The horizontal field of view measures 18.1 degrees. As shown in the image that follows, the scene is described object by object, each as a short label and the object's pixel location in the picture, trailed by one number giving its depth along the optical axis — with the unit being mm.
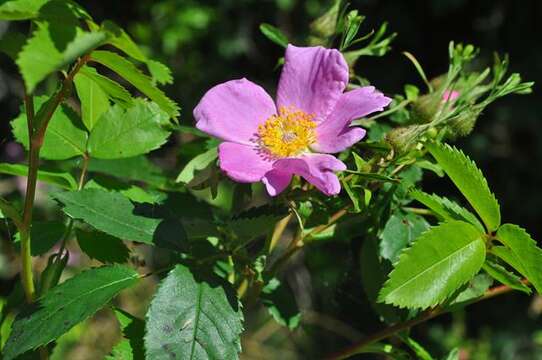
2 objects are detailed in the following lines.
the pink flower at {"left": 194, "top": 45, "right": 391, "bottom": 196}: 465
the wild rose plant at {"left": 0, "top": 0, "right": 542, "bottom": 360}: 452
